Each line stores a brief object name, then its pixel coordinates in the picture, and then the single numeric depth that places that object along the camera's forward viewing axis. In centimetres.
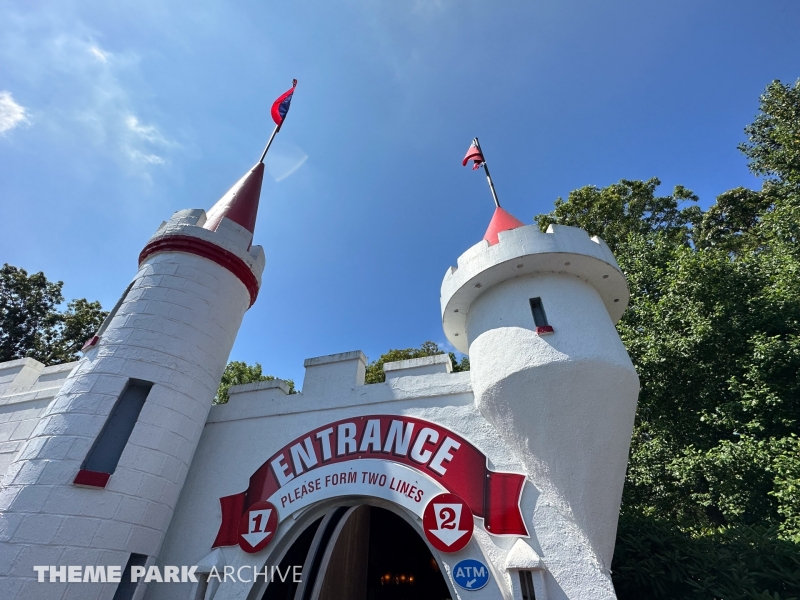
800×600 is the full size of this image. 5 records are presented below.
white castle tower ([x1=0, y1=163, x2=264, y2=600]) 557
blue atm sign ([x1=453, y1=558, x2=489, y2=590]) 503
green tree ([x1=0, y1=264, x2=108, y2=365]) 1892
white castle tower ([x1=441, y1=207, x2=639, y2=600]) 514
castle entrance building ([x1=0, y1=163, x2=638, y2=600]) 533
